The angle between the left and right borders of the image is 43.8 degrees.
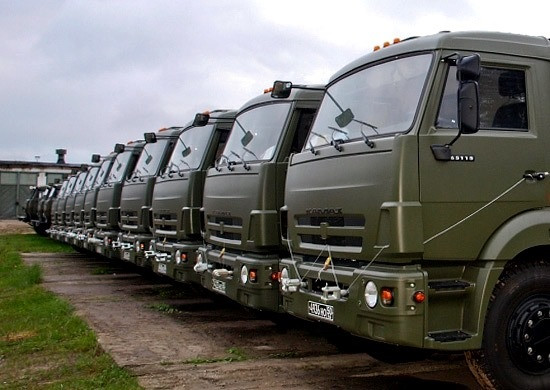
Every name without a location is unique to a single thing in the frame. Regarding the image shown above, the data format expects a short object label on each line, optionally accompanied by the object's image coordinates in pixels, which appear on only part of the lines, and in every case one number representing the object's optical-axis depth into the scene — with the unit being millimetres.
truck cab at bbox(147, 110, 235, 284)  8500
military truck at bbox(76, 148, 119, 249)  13312
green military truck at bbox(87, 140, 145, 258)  11992
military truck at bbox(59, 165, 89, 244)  15855
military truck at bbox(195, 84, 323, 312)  6566
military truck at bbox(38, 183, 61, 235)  21688
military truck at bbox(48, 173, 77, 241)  17484
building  37344
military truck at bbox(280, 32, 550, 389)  4547
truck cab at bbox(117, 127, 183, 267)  10312
